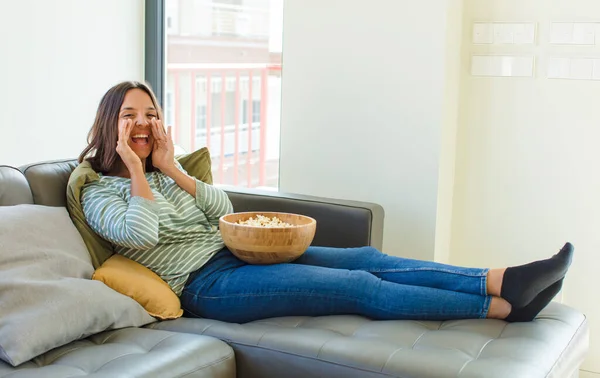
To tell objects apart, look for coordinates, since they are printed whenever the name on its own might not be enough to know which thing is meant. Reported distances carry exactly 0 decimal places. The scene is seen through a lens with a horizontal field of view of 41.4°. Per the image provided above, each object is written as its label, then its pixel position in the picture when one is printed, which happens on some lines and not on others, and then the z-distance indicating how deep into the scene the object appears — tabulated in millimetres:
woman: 2211
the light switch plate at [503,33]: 2961
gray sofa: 1882
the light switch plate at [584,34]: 2855
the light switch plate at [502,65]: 2977
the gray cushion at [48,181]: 2385
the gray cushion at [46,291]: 1905
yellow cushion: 2262
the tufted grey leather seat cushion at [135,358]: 1815
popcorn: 2451
